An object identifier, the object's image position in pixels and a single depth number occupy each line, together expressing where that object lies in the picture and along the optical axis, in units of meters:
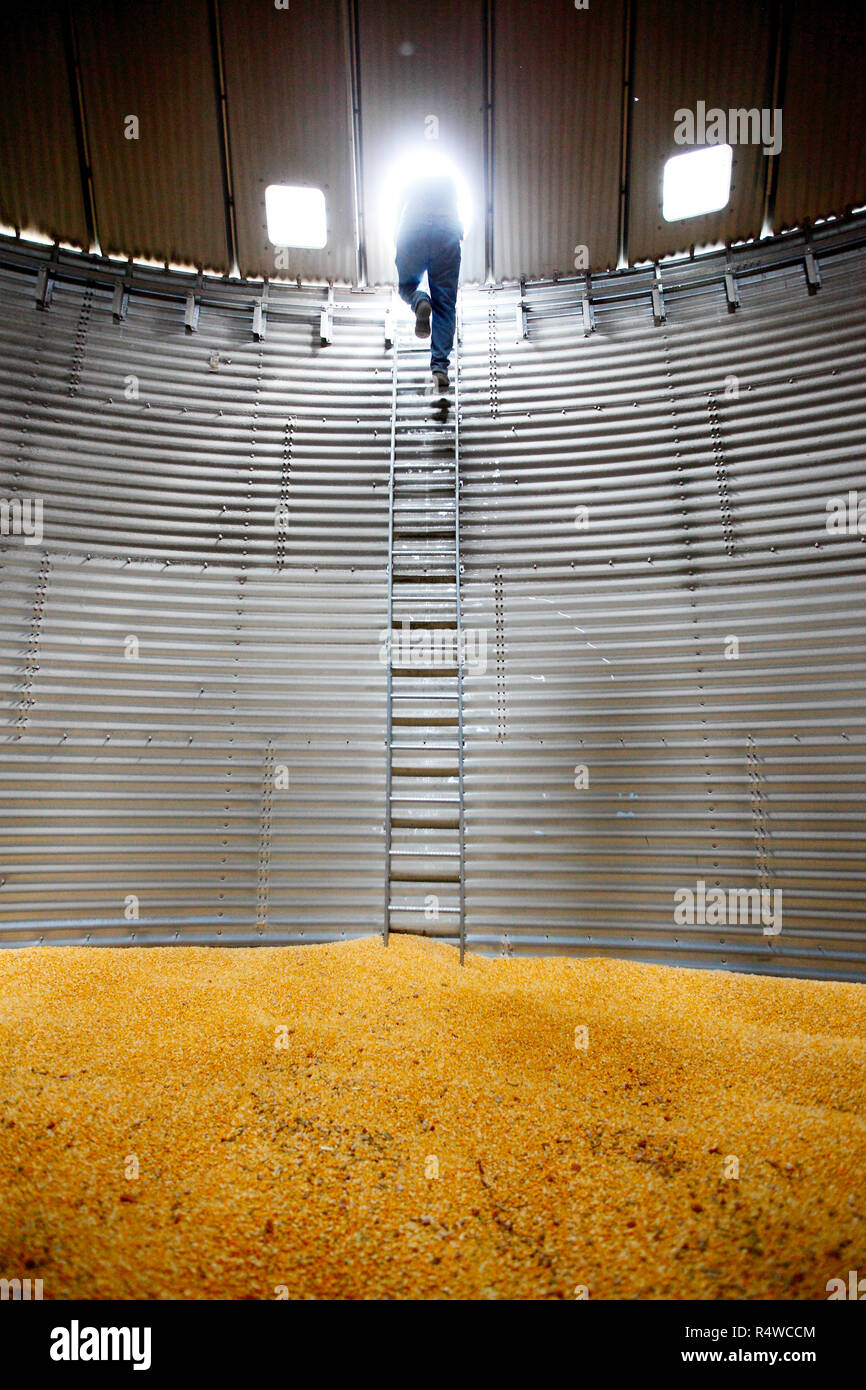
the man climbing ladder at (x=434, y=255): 5.42
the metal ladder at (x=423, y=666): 4.38
